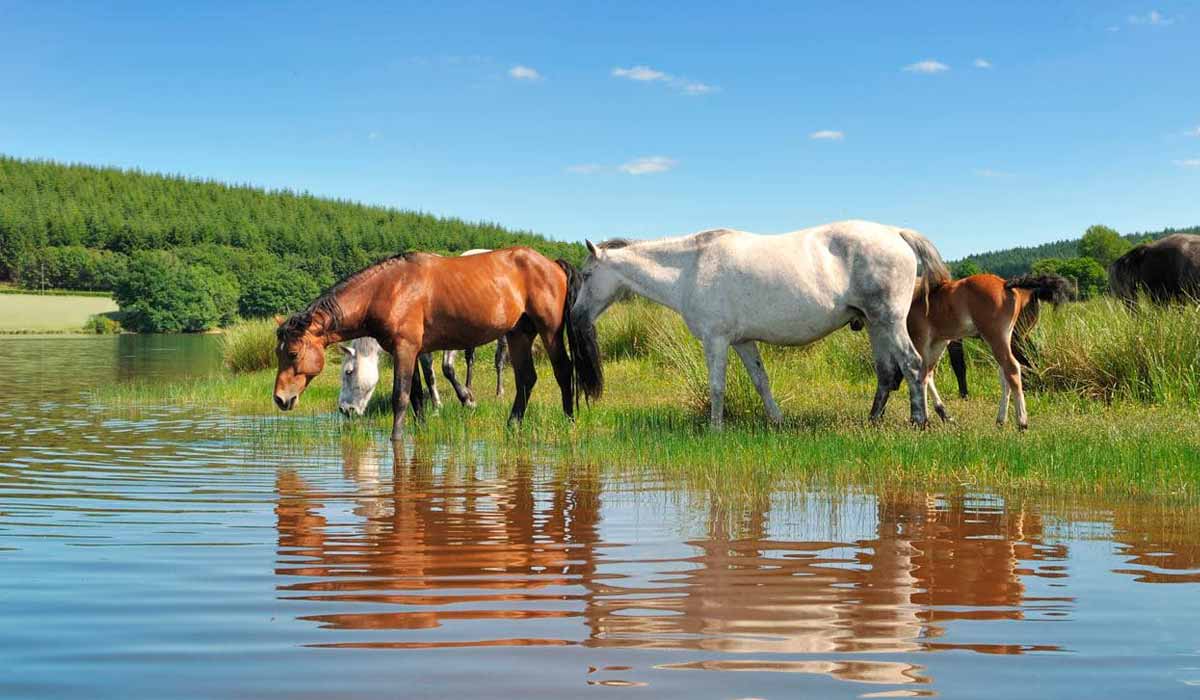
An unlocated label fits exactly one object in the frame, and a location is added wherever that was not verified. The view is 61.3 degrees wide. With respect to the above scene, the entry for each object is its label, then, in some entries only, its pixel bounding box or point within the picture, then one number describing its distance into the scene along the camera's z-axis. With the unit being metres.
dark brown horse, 15.06
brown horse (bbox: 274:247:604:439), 10.59
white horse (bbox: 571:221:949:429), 9.95
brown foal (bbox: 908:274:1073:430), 10.29
